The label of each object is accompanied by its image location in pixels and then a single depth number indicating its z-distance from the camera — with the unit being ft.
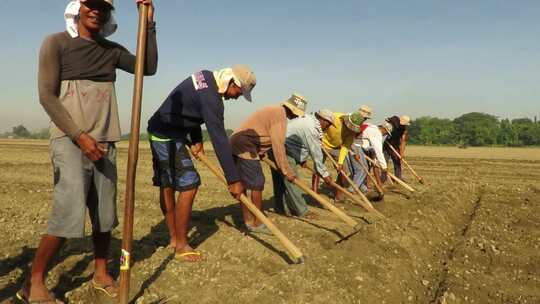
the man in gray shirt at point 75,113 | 7.67
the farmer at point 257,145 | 15.08
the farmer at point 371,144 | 24.43
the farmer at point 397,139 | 29.50
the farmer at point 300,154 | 17.12
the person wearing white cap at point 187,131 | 10.56
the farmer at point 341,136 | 20.12
